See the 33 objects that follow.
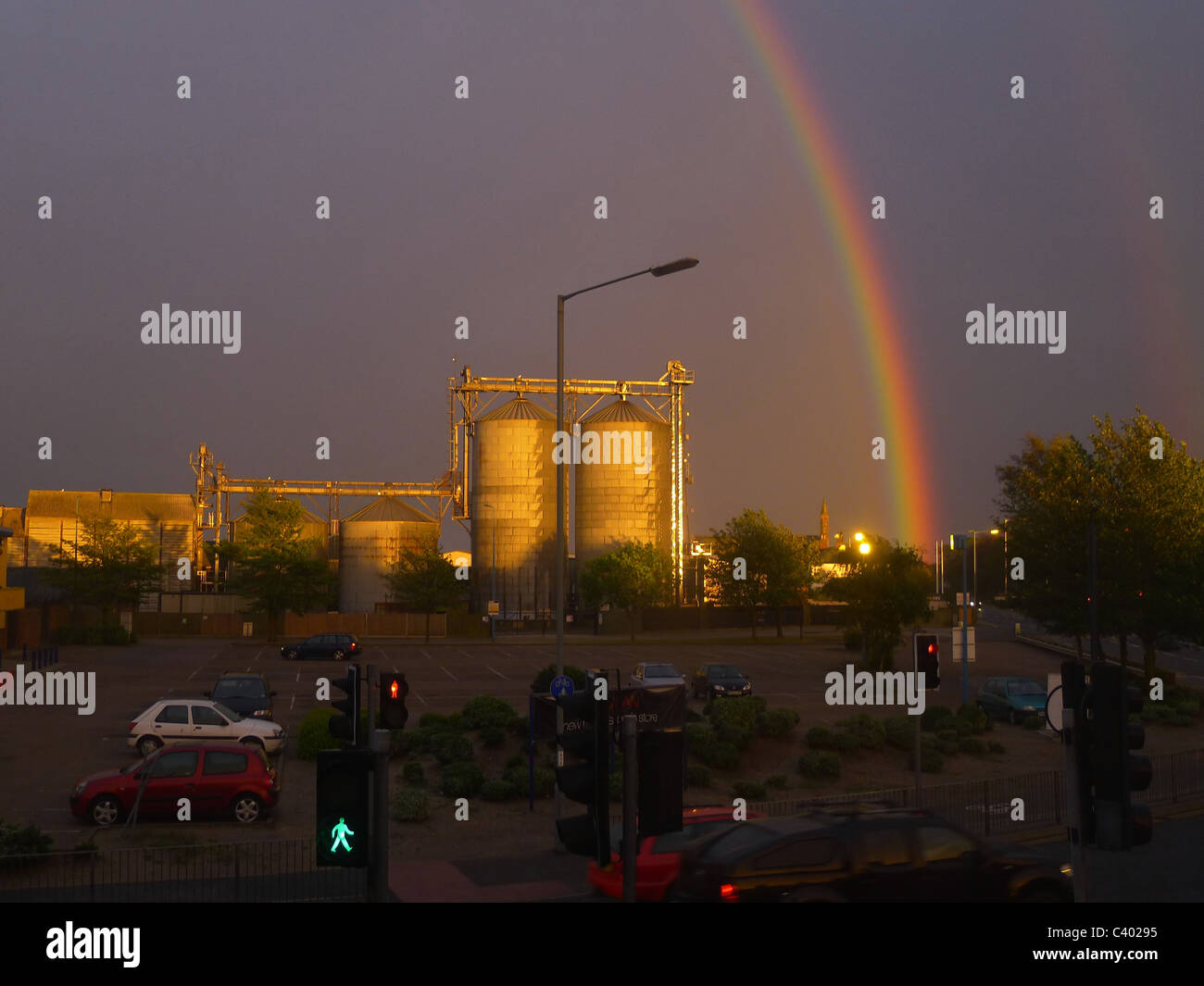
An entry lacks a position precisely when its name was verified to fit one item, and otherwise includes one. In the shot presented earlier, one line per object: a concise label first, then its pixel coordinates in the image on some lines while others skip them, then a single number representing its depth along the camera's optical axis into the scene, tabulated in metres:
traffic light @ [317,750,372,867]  7.69
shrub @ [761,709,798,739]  27.67
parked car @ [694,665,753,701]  40.44
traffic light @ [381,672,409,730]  13.77
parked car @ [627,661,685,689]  39.06
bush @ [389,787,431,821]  20.98
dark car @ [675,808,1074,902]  11.58
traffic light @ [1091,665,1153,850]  7.99
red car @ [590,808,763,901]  14.09
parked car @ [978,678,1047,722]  34.81
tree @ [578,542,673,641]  85.31
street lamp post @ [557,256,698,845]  17.69
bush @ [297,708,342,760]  25.27
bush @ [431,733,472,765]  25.11
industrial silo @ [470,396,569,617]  92.81
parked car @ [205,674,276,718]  32.12
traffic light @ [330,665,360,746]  11.60
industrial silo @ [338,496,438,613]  95.56
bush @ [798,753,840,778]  25.59
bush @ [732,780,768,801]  23.47
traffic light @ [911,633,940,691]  19.59
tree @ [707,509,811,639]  81.81
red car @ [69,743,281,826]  19.59
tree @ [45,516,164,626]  71.00
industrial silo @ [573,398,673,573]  93.50
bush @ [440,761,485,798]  22.80
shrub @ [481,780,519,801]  22.70
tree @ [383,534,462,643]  81.38
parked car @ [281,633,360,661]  60.12
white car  25.39
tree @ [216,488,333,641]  71.38
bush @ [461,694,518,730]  27.58
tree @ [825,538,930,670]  44.41
